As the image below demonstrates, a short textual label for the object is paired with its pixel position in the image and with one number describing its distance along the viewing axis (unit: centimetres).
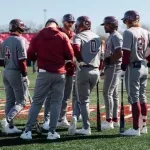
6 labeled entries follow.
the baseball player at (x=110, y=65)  891
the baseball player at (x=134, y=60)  799
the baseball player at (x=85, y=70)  815
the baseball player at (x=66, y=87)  891
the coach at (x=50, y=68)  749
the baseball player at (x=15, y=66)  823
